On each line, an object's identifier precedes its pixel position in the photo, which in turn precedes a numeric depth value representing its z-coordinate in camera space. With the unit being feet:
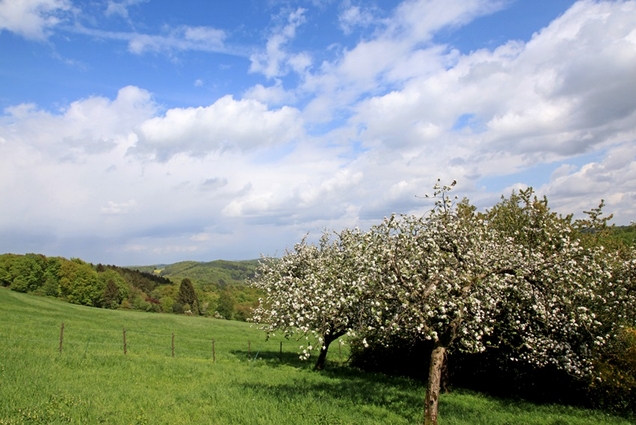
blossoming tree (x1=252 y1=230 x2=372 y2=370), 47.49
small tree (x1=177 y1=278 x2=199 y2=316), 434.26
